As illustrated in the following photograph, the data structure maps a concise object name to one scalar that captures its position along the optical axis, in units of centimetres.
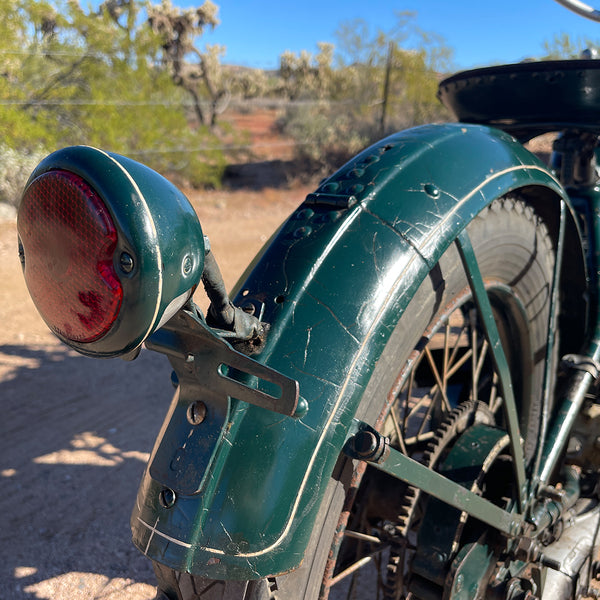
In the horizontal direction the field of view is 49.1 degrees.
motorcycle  35
